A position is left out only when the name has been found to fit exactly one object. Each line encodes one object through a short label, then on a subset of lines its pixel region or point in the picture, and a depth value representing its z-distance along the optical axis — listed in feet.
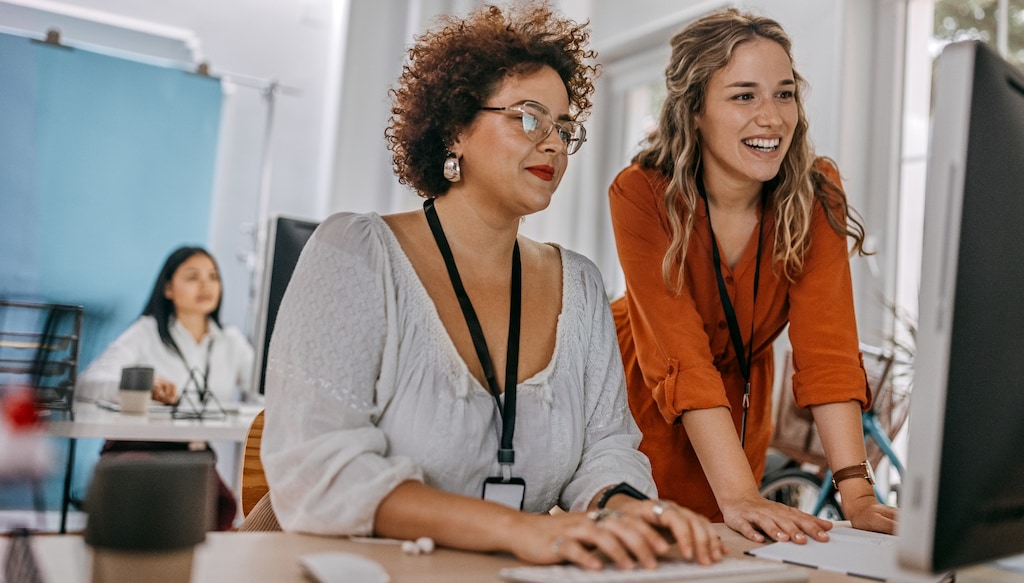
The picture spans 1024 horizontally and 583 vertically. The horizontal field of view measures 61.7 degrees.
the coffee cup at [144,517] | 2.02
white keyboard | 2.62
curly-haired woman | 3.19
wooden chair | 4.76
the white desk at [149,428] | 7.59
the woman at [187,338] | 12.06
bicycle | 8.86
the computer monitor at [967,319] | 2.15
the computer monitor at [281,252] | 7.05
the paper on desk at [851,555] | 3.10
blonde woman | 4.95
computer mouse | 2.42
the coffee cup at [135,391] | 8.90
